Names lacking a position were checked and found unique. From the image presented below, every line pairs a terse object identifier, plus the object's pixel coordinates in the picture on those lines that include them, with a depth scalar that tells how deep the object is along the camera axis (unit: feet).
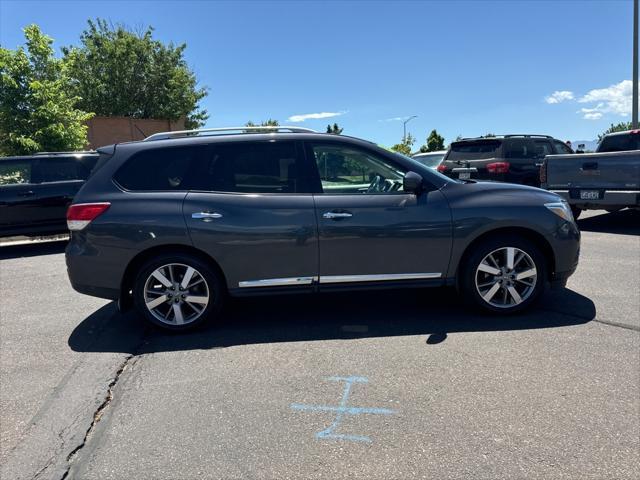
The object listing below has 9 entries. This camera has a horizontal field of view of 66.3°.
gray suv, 14.29
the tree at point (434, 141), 190.97
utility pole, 53.57
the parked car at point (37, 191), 29.78
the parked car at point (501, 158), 37.32
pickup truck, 28.99
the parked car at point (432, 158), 46.62
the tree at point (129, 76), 88.63
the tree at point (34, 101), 49.34
